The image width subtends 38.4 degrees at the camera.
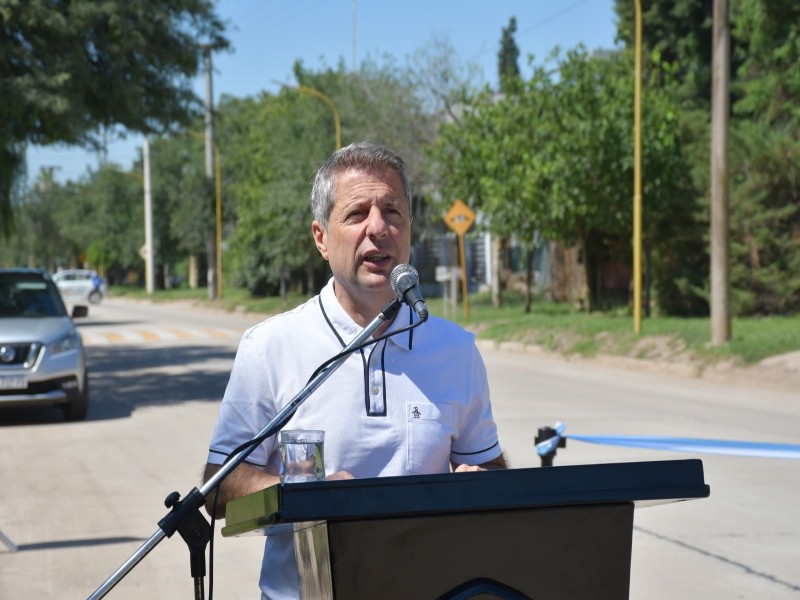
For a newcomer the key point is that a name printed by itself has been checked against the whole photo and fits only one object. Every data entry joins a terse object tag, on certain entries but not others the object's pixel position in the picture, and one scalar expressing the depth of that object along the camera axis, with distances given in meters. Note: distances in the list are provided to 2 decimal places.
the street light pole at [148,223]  64.56
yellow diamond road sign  28.11
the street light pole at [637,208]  21.72
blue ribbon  5.12
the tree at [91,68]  15.74
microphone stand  2.45
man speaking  2.78
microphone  2.53
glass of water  2.45
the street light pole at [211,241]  52.47
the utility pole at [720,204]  18.58
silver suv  13.02
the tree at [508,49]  83.81
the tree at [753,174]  26.55
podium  2.05
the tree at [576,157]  27.31
